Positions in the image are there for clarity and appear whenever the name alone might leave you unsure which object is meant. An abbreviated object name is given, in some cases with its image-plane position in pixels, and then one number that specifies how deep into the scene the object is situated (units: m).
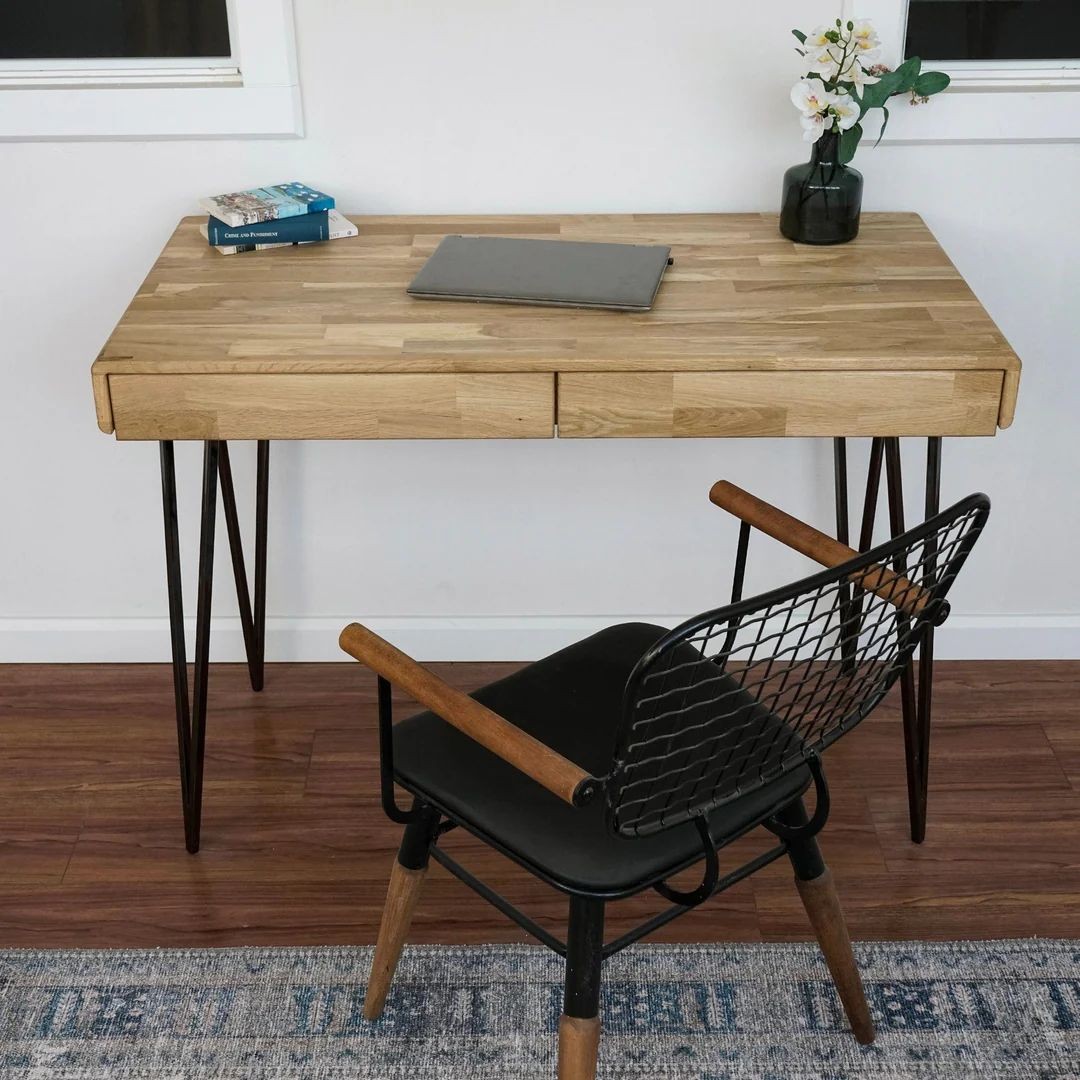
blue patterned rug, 1.75
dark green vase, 1.96
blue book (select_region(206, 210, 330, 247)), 1.98
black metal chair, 1.33
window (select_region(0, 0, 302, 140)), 2.04
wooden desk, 1.69
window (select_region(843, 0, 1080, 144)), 2.07
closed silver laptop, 1.82
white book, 2.02
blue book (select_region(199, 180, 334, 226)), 1.98
